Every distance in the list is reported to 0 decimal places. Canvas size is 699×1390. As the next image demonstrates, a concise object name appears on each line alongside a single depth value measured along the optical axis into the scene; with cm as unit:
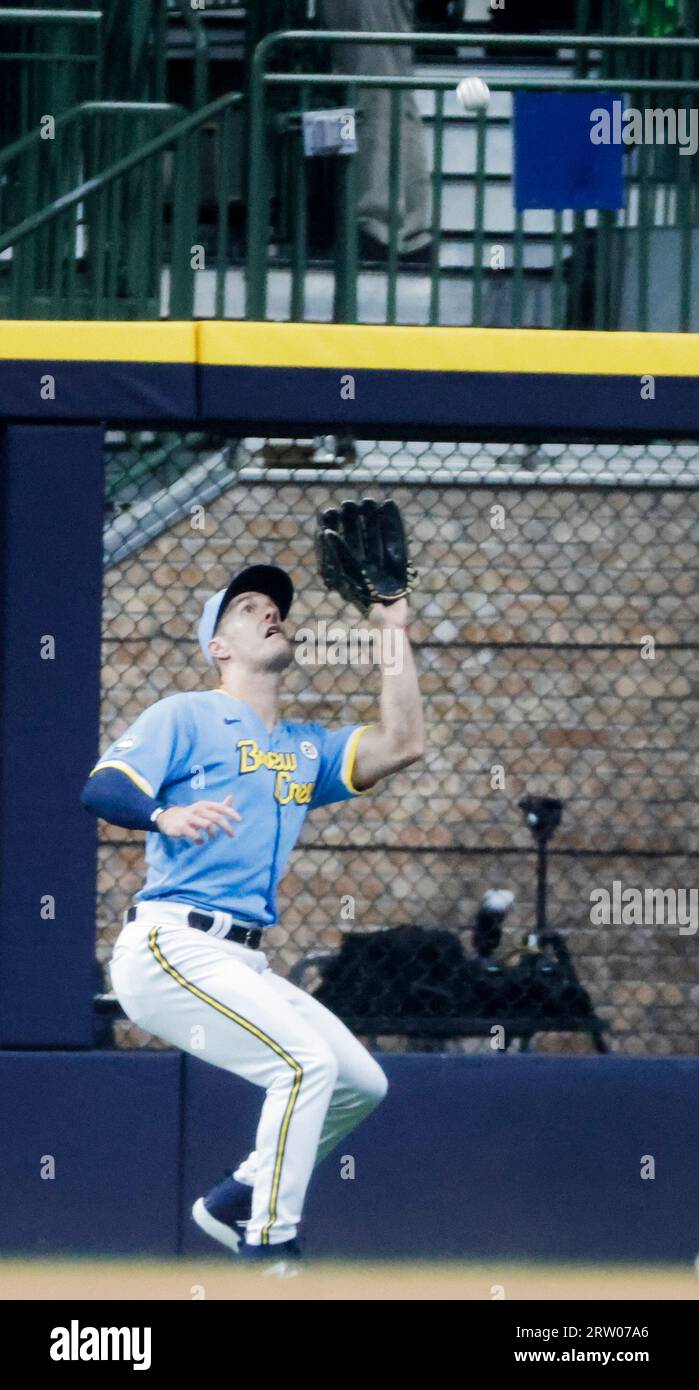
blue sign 993
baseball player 852
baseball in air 1000
